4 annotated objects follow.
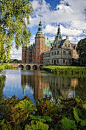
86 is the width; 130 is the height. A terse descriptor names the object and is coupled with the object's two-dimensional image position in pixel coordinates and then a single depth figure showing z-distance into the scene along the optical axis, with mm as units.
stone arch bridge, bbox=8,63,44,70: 58000
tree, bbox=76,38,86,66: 41456
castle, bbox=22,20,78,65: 47719
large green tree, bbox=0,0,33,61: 7613
